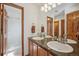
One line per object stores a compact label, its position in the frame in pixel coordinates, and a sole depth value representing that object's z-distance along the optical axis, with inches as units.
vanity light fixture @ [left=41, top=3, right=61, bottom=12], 73.2
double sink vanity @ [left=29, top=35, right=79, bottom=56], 68.4
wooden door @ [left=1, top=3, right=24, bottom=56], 71.7
